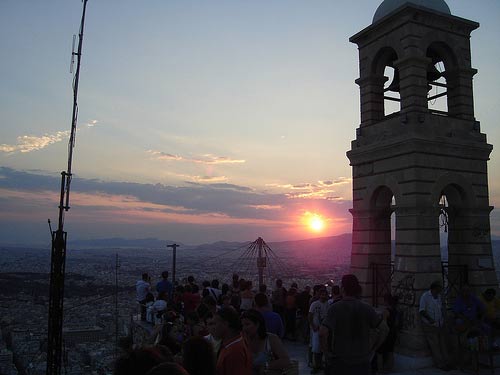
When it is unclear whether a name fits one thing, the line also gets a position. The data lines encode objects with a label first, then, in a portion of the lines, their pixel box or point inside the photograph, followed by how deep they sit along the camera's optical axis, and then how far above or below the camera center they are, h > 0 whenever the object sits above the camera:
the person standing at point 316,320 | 9.99 -1.78
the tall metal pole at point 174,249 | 21.17 -0.50
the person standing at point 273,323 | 7.29 -1.36
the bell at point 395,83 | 13.84 +5.11
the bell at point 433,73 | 13.38 +5.31
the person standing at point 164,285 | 14.47 -1.53
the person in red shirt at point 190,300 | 12.23 -1.70
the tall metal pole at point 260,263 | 16.59 -0.83
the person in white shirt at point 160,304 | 12.89 -1.95
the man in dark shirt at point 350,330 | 5.79 -1.16
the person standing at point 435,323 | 10.12 -1.79
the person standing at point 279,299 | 13.66 -1.80
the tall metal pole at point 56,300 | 9.39 -1.37
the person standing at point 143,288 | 16.10 -1.82
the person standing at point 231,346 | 4.51 -1.13
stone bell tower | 11.30 +2.27
